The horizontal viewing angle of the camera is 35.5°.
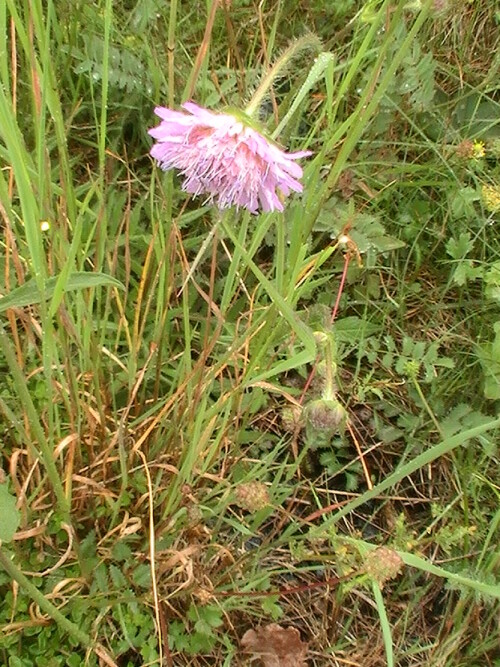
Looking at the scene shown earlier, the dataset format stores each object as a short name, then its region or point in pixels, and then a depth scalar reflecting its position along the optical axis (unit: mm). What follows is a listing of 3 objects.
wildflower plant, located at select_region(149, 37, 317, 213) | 180
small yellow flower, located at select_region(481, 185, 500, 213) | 343
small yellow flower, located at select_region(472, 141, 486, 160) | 369
